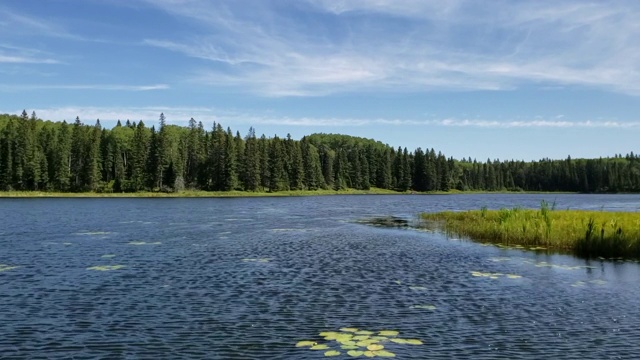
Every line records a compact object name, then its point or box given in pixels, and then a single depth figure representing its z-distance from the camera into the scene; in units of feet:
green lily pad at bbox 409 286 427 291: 86.06
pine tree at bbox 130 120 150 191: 555.69
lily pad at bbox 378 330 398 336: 59.98
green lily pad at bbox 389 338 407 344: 57.21
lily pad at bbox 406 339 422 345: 56.90
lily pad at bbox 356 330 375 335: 60.29
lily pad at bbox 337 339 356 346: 56.62
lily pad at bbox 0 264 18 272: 101.31
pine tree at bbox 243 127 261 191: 613.52
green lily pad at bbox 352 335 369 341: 58.23
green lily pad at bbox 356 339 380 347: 56.24
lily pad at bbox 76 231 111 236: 172.55
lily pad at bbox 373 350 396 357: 52.40
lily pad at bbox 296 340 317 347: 56.03
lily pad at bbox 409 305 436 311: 72.84
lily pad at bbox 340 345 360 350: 54.90
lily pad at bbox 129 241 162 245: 146.30
